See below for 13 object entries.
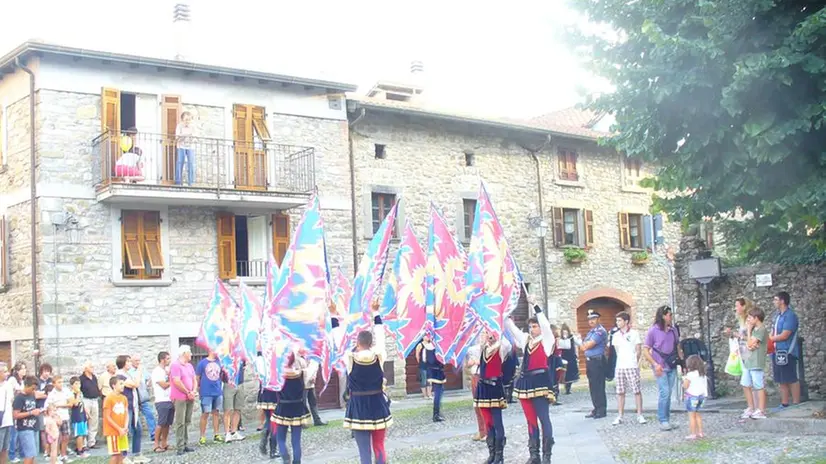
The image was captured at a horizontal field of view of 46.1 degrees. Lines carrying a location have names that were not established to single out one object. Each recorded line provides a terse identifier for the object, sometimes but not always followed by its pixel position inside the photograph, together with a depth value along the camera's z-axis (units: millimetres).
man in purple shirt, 13531
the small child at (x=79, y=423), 17109
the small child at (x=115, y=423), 13398
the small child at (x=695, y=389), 12594
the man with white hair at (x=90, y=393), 17516
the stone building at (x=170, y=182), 20375
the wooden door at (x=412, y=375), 25422
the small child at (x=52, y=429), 14867
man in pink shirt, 16234
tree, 9336
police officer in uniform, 15617
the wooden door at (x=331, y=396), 23266
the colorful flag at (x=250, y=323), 16172
